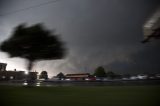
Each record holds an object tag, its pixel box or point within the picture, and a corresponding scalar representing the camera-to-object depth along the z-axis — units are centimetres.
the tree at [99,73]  5647
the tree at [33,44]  1420
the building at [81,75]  6475
